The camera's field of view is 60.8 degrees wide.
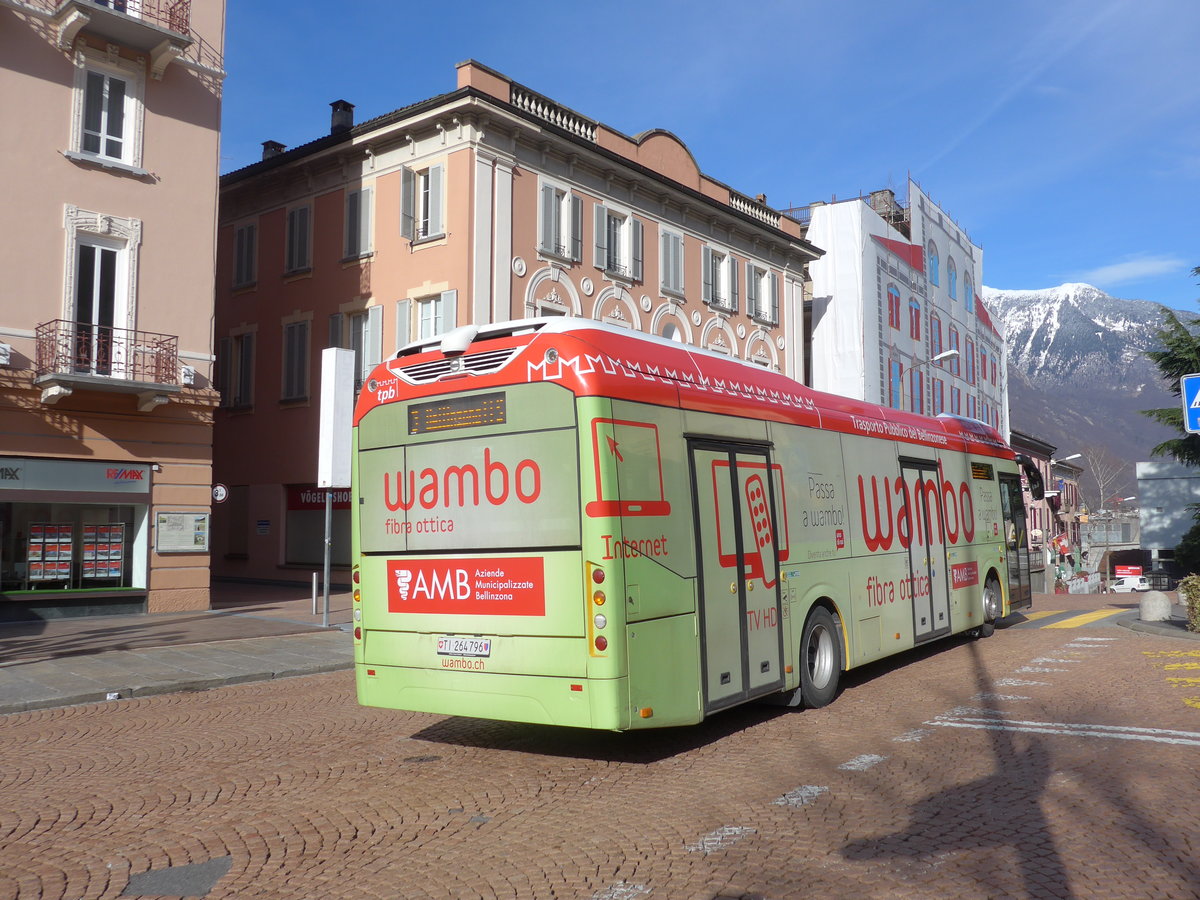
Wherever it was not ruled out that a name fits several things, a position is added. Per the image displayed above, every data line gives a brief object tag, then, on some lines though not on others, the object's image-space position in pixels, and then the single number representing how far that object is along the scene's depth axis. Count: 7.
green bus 6.95
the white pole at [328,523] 17.55
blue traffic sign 13.54
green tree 27.34
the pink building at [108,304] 18.45
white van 42.31
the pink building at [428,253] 24.31
